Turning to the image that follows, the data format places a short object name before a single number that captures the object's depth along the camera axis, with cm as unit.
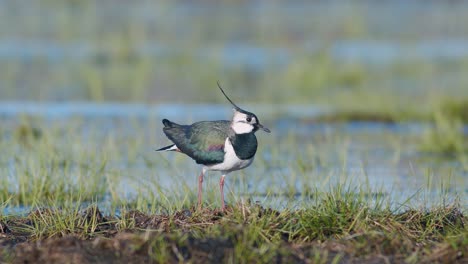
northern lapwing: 1372
